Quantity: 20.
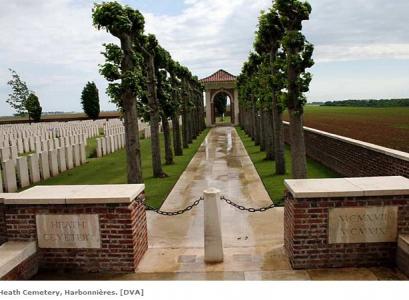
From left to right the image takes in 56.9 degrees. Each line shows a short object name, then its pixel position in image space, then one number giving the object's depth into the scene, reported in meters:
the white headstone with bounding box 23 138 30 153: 20.31
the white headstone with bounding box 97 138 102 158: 18.07
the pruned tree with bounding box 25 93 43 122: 49.41
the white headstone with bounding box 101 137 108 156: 18.73
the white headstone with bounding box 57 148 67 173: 13.73
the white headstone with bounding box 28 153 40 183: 11.88
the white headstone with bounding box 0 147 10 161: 14.09
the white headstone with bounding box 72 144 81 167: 15.08
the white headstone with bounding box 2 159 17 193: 10.59
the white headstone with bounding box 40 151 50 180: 12.44
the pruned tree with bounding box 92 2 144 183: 9.12
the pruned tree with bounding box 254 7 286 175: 12.22
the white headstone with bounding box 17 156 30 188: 11.29
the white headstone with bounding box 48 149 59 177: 12.96
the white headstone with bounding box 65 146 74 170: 14.44
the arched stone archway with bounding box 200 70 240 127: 44.38
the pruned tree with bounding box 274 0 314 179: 9.12
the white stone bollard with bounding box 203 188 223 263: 5.22
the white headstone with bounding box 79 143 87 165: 15.73
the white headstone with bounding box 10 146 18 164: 14.17
